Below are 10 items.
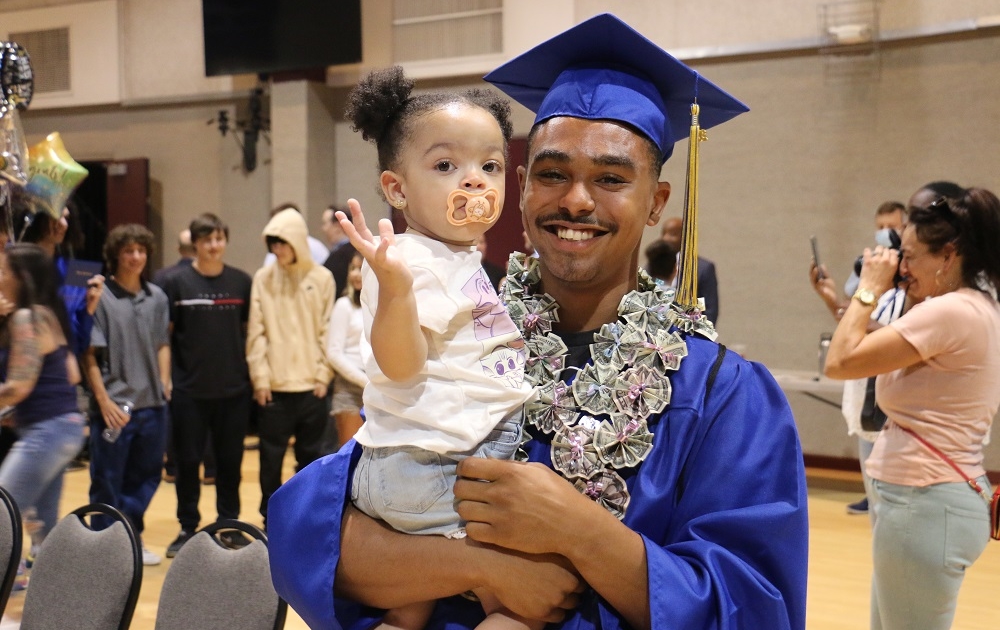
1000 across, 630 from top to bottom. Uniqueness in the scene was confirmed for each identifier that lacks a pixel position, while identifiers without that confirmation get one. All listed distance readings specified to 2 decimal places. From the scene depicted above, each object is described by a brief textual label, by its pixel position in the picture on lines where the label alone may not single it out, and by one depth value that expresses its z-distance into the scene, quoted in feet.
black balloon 15.74
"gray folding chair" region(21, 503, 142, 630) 9.09
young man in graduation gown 4.65
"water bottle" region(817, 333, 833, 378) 21.26
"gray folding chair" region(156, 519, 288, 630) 8.16
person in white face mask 14.55
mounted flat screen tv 32.01
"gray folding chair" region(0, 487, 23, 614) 10.03
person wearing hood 19.27
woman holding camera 9.43
